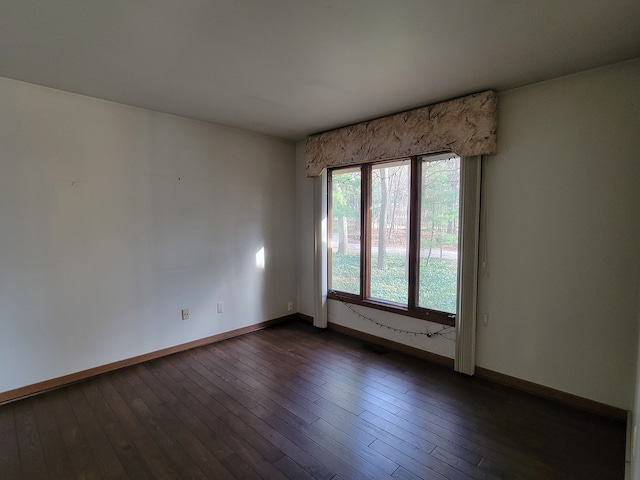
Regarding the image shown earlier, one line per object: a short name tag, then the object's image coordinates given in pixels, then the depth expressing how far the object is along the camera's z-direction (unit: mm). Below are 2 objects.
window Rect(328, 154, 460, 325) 3160
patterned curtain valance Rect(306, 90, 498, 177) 2727
